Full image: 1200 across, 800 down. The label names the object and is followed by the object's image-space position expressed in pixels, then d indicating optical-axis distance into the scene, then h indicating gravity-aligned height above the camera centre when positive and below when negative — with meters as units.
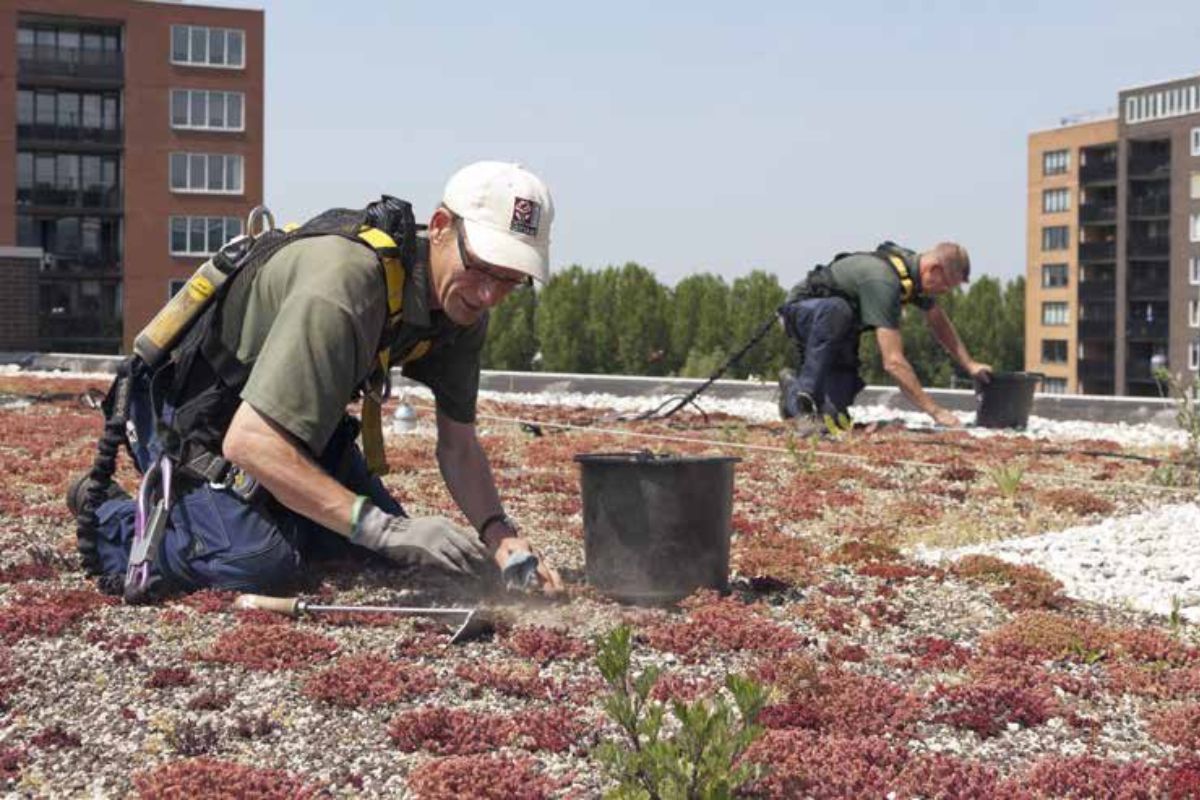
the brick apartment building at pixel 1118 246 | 100.31 +8.69
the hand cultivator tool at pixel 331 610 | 5.79 -0.97
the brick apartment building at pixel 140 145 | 73.81 +10.39
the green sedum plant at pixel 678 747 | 3.48 -0.91
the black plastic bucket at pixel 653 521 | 6.25 -0.66
